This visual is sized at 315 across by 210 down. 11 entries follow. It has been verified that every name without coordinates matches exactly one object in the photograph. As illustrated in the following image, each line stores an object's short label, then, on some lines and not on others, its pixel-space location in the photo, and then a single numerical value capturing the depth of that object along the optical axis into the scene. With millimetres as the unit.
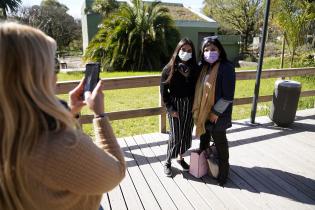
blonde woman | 917
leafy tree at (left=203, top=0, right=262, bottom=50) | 28609
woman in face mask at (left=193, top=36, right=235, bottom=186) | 3090
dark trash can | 5039
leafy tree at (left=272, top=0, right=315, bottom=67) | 12586
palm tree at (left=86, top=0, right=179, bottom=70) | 17062
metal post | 4949
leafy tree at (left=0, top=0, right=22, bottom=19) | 22342
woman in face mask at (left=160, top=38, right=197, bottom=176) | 3225
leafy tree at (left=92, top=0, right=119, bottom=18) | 21203
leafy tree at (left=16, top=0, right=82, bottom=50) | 29870
